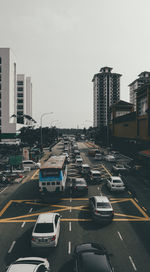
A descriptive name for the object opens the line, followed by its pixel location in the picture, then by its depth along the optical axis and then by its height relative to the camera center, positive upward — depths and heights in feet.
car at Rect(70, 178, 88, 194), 70.08 -18.81
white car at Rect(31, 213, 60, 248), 36.86 -18.84
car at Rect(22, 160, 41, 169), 122.87 -18.44
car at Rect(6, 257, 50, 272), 27.02 -18.76
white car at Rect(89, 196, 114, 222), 48.01 -18.70
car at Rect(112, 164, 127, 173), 106.50 -18.77
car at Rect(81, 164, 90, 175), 102.69 -18.58
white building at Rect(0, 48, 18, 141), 267.39 +49.70
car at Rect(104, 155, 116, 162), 148.38 -18.30
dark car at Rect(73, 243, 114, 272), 27.71 -18.59
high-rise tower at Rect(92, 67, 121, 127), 558.97 +125.48
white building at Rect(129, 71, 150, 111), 567.18 +156.98
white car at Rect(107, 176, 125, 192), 73.19 -18.77
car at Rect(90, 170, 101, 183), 86.11 -18.57
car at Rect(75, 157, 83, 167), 131.93 -18.44
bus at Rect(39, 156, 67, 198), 64.64 -15.19
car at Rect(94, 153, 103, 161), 156.35 -17.78
